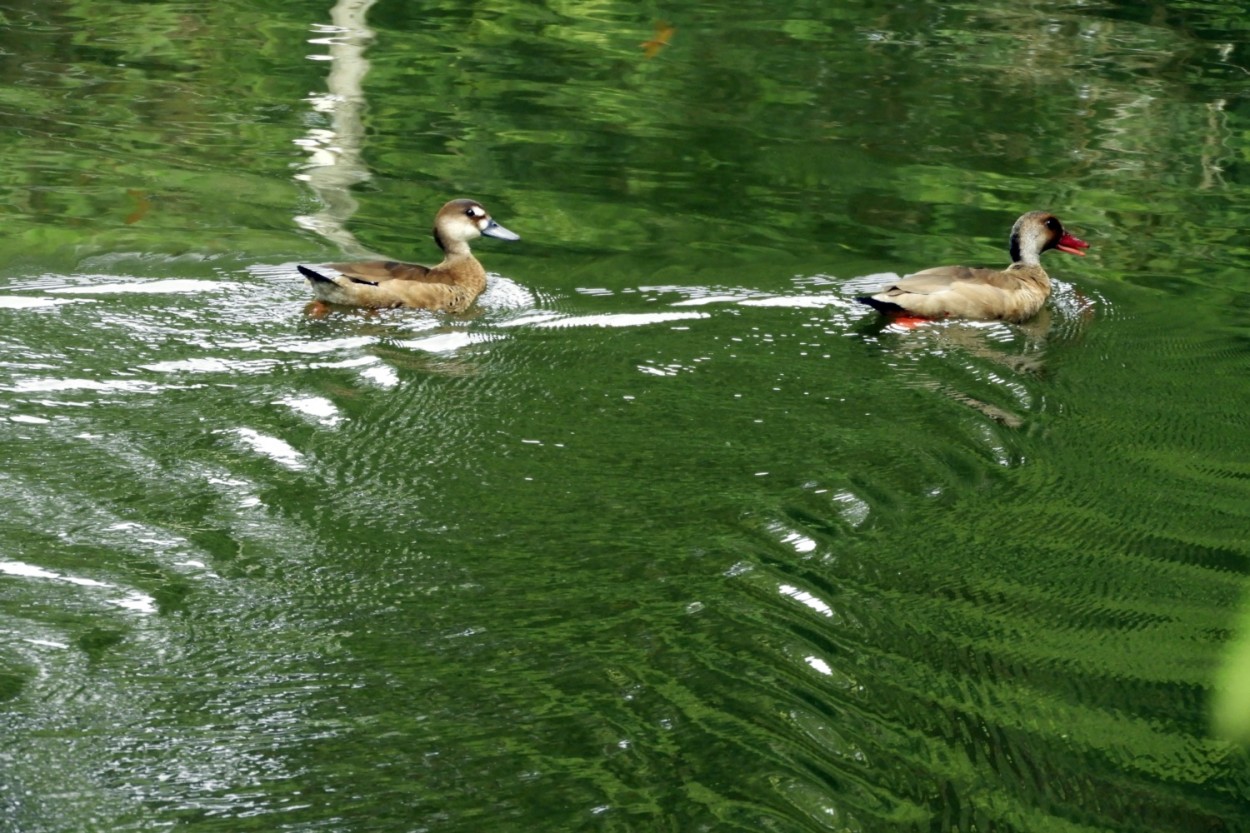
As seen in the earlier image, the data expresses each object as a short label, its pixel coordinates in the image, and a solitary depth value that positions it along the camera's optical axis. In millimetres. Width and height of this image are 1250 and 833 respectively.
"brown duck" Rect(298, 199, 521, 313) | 17406
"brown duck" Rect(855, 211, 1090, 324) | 17906
